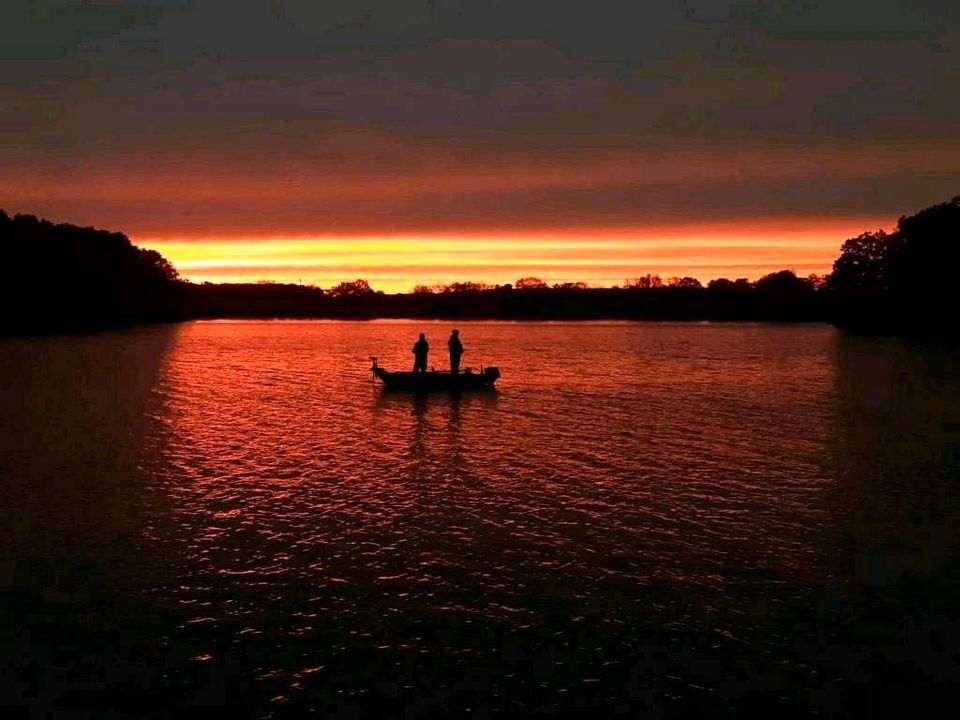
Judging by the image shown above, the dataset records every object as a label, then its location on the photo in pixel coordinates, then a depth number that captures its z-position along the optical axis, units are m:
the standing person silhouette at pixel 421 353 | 50.03
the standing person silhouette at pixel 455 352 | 49.97
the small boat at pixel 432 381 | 50.16
